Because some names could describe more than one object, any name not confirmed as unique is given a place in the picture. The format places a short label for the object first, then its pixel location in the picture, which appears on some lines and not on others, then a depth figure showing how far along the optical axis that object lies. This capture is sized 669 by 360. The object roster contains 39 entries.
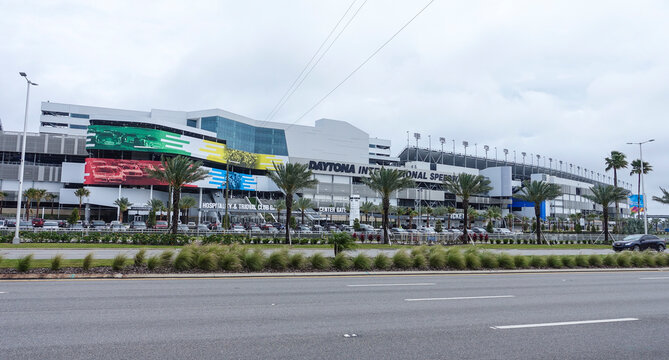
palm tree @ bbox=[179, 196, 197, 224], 69.75
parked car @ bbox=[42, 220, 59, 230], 44.58
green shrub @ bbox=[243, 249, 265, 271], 16.80
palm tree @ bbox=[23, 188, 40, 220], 70.25
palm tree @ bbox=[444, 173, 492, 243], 50.41
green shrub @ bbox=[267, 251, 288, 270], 17.25
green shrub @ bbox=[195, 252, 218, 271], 16.23
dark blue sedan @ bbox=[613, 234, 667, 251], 35.03
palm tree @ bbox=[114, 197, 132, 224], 73.31
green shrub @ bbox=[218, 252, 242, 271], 16.47
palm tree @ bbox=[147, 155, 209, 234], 41.97
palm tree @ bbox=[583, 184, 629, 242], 58.56
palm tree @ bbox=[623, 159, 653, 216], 90.34
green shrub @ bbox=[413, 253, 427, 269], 19.19
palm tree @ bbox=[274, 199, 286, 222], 73.69
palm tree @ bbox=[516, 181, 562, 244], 54.28
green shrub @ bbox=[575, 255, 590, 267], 22.20
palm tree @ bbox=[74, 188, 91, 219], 74.00
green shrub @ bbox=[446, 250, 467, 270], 19.67
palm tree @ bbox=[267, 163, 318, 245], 42.16
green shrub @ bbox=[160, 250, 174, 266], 16.34
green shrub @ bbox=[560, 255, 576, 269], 21.87
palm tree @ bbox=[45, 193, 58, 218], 78.71
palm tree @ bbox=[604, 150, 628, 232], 83.00
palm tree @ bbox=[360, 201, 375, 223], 82.59
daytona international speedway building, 79.12
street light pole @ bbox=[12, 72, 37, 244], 29.67
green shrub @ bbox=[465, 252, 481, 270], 19.95
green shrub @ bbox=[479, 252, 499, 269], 20.42
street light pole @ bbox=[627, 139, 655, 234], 46.28
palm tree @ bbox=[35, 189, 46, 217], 73.12
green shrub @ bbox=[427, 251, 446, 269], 19.45
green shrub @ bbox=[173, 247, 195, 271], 16.00
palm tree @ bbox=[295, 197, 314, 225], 72.62
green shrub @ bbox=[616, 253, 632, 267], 23.20
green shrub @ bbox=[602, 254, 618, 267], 23.03
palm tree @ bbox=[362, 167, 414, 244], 46.44
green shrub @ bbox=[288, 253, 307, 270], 17.60
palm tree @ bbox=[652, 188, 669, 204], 65.56
